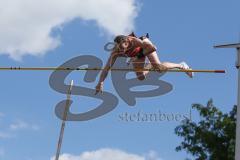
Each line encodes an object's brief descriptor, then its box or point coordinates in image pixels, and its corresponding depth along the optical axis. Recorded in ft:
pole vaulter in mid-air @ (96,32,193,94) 45.14
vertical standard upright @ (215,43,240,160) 37.42
